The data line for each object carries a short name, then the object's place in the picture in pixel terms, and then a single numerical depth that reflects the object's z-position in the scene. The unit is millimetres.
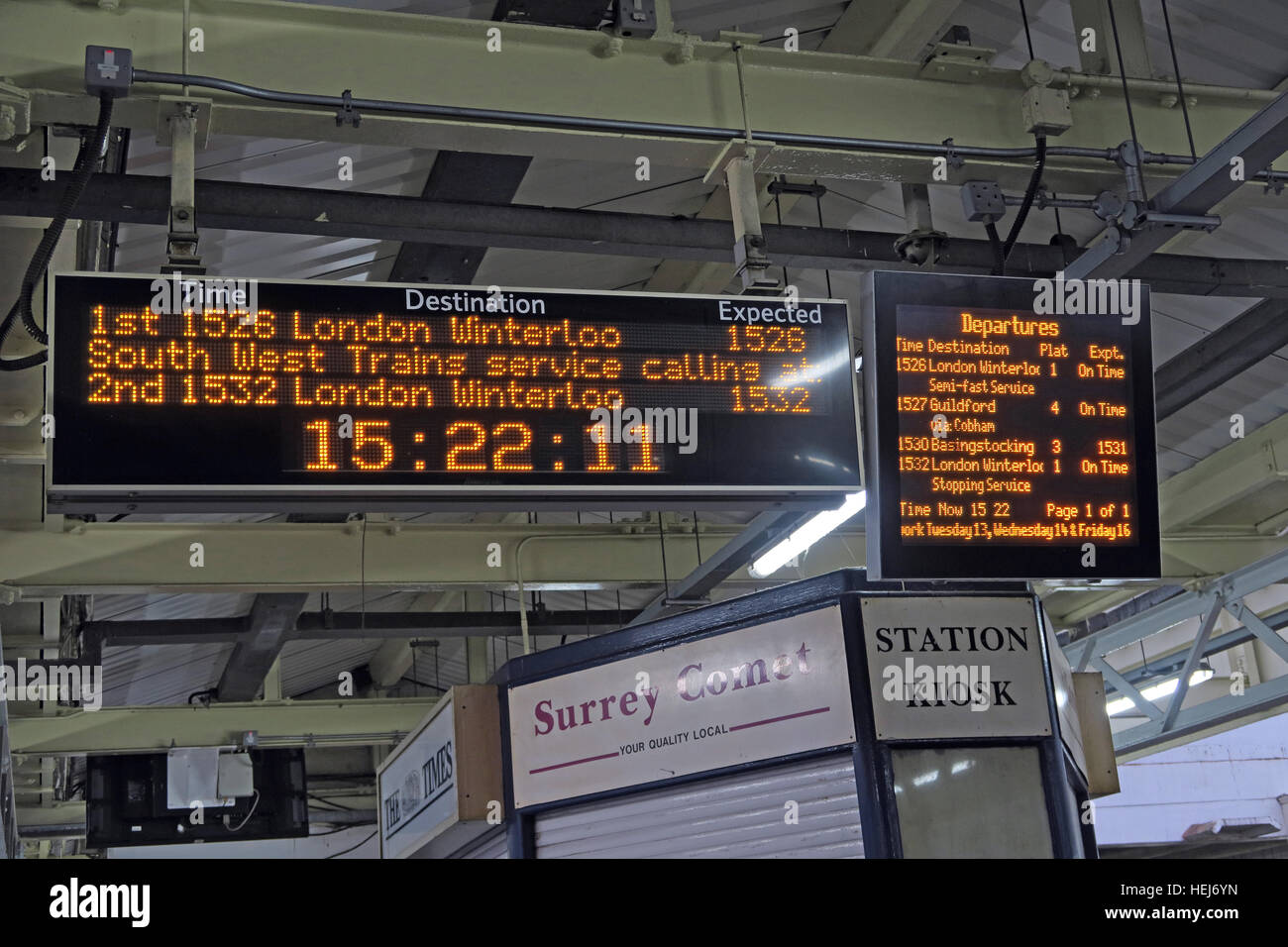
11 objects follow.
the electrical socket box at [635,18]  5336
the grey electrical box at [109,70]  4613
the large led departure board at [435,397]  4141
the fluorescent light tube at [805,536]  4941
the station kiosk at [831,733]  5969
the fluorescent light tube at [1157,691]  15604
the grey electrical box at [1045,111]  5738
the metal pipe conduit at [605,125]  4840
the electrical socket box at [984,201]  5523
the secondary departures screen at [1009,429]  4863
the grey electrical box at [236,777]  13086
